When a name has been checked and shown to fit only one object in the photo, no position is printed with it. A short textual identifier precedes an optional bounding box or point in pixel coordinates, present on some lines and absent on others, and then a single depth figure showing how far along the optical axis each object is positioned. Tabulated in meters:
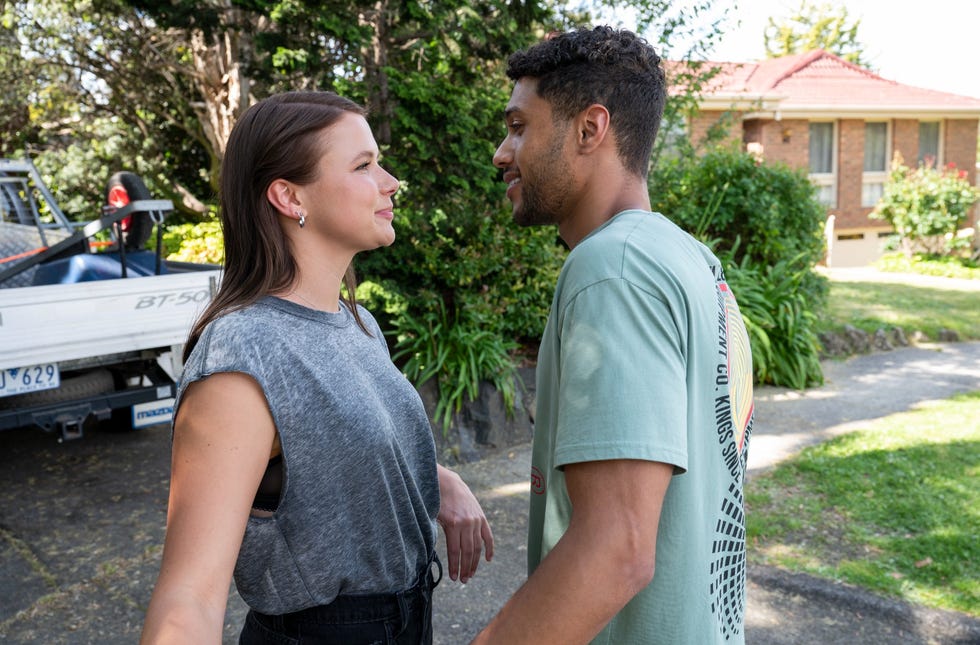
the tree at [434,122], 6.55
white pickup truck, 5.10
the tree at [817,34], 34.84
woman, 1.46
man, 1.29
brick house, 20.70
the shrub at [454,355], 6.70
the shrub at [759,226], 8.66
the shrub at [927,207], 17.17
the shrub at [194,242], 11.94
